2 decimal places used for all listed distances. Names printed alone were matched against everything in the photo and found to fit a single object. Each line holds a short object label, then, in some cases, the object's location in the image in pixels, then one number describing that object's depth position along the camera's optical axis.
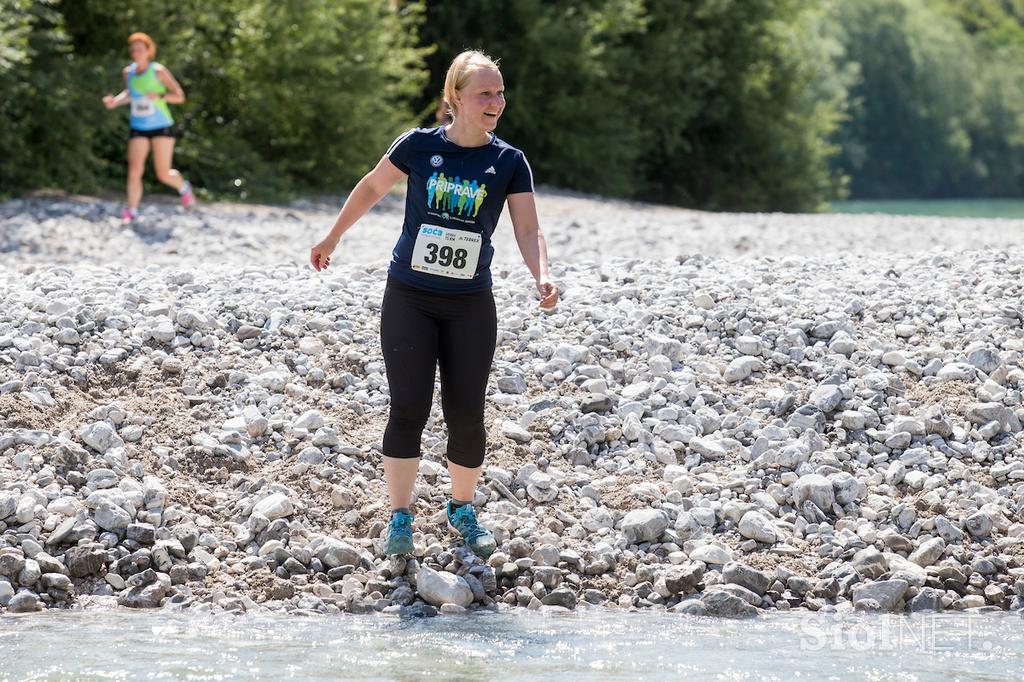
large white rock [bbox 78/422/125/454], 11.80
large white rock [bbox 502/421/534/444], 12.44
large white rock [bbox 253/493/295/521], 11.01
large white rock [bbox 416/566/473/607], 9.99
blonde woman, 9.74
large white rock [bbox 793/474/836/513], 11.49
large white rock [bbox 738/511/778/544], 10.95
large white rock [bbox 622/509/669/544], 10.97
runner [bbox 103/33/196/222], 26.62
